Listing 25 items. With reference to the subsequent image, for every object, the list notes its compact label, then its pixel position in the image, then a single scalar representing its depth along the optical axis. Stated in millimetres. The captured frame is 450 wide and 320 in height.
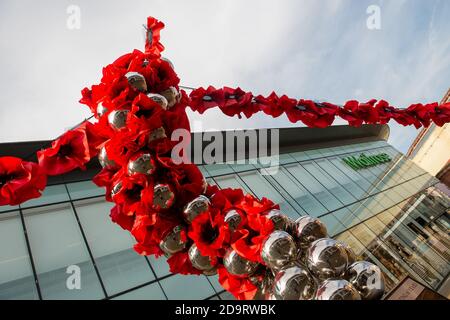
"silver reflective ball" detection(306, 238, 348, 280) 2139
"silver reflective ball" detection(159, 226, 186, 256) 2760
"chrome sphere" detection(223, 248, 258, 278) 2492
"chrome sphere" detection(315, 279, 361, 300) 1941
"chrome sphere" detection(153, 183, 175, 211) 2691
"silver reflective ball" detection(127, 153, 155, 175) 2719
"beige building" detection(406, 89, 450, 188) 20156
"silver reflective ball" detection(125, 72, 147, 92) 3021
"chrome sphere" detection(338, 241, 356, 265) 2250
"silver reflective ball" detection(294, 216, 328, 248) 2461
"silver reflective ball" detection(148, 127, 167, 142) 2834
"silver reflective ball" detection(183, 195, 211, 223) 2708
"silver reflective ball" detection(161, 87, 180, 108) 3219
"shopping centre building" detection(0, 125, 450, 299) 5449
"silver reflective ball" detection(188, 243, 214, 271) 2672
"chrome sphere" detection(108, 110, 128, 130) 2803
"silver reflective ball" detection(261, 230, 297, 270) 2256
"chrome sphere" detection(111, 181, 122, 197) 2814
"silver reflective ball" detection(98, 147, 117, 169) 2893
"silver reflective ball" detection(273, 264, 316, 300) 2086
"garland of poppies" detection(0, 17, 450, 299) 2447
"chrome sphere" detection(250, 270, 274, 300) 2576
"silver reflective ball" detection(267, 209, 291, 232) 2512
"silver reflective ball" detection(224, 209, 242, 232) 2574
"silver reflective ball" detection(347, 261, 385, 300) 2094
